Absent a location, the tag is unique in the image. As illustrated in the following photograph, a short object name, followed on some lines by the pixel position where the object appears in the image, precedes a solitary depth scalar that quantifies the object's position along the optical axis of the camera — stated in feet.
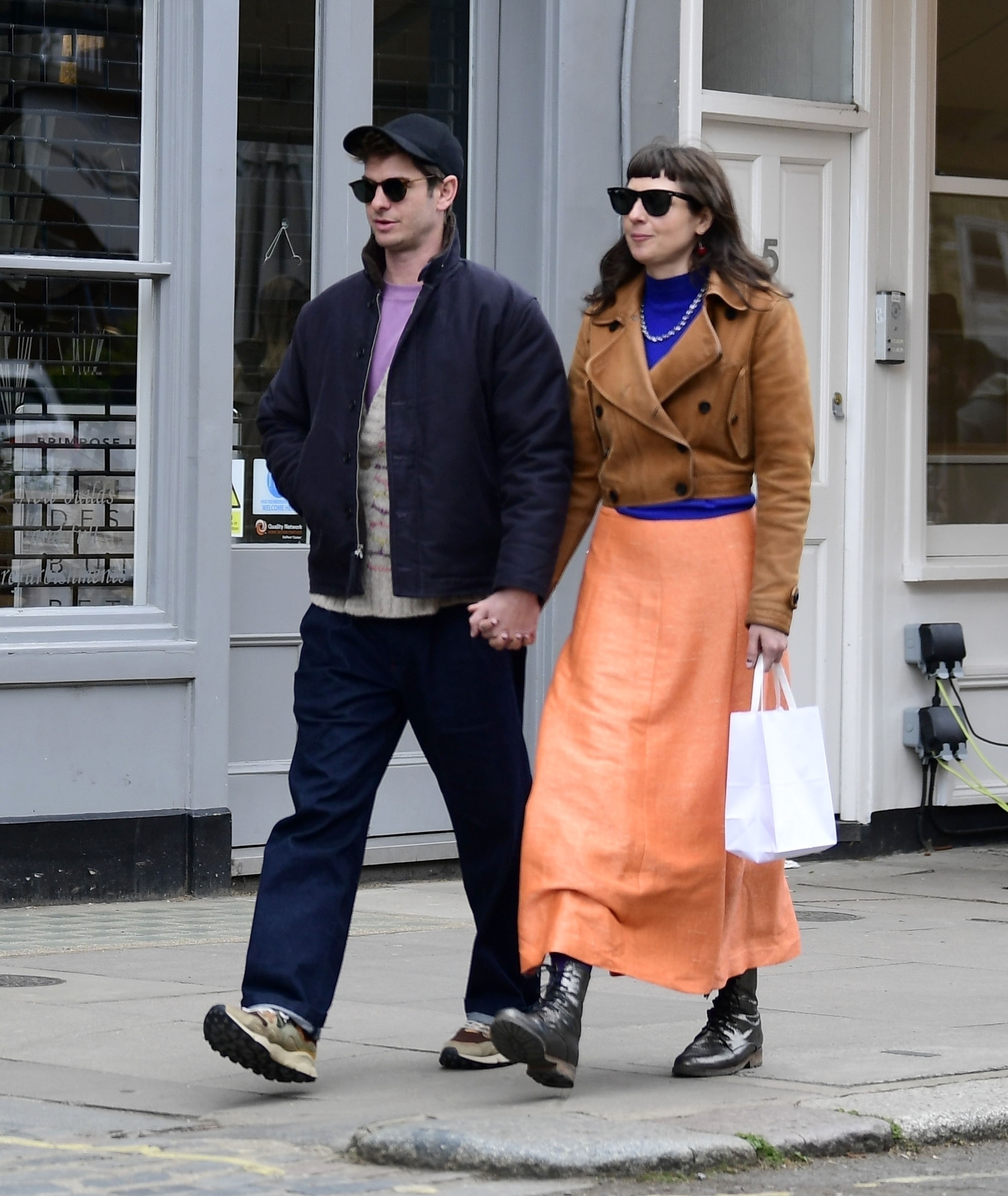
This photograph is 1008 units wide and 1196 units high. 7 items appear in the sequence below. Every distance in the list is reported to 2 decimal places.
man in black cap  31.35
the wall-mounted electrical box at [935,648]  60.85
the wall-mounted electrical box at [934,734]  60.90
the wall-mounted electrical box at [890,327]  60.08
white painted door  59.26
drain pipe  55.98
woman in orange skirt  31.42
